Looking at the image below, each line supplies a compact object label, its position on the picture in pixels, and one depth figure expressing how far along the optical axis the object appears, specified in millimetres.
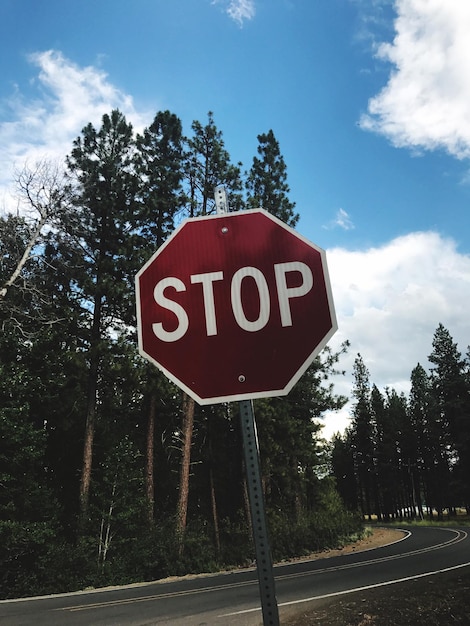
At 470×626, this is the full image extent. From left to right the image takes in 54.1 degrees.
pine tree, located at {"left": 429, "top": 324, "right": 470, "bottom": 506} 44031
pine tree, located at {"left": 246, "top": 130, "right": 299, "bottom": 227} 27438
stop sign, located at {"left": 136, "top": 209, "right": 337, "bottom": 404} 1731
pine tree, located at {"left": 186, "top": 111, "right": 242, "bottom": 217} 22906
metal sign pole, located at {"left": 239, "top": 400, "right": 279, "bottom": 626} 1549
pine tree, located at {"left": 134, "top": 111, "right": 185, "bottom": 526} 21484
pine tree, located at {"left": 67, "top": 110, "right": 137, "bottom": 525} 19125
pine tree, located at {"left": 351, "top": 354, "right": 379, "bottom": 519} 66875
